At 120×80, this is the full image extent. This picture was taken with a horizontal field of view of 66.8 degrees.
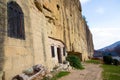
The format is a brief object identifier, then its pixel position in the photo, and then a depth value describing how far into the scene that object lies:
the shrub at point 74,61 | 8.63
